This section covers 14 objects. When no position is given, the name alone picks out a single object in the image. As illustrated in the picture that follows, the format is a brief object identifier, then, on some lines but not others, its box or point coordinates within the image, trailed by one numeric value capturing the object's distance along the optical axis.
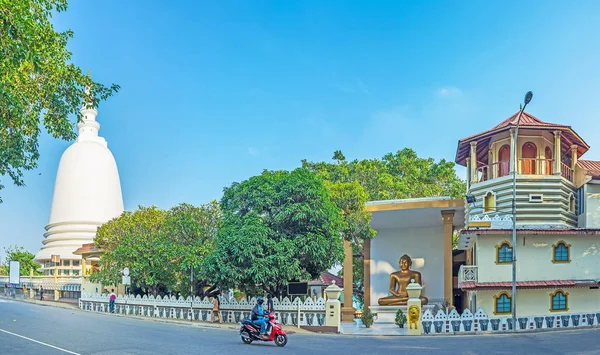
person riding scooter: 16.92
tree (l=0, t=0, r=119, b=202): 13.89
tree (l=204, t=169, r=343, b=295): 23.73
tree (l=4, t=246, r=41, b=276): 67.62
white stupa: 55.91
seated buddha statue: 32.88
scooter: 16.83
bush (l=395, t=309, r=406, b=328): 24.92
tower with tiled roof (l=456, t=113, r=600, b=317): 25.06
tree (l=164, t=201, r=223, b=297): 32.22
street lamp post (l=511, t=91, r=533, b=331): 21.61
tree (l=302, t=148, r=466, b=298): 40.12
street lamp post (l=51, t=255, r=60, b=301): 48.91
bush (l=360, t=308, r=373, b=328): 25.27
